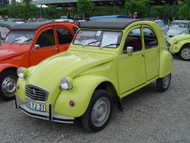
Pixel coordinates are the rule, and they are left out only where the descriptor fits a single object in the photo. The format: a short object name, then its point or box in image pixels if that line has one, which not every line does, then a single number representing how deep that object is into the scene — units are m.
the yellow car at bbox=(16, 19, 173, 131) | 3.90
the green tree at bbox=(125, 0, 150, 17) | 36.06
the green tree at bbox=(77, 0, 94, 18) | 40.66
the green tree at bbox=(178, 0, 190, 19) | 22.18
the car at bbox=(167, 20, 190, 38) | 14.90
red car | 5.83
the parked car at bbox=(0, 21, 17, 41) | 12.65
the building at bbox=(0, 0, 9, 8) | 94.32
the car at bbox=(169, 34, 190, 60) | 10.88
